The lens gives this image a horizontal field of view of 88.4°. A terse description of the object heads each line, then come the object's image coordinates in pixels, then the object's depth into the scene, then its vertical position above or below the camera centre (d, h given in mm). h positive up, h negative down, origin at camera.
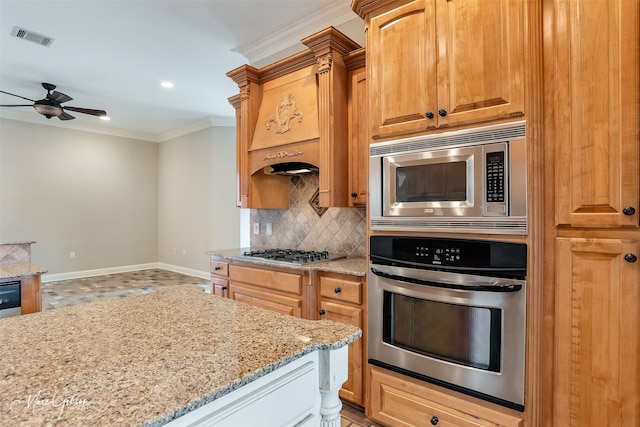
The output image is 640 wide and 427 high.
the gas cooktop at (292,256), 2472 -363
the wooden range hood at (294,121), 2426 +757
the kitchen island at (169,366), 592 -342
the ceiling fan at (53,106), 4227 +1389
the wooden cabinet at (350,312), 2082 -656
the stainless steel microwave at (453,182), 1479 +151
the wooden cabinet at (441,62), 1495 +755
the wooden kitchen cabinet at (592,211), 1254 +2
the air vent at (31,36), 3166 +1746
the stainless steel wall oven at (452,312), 1482 -510
